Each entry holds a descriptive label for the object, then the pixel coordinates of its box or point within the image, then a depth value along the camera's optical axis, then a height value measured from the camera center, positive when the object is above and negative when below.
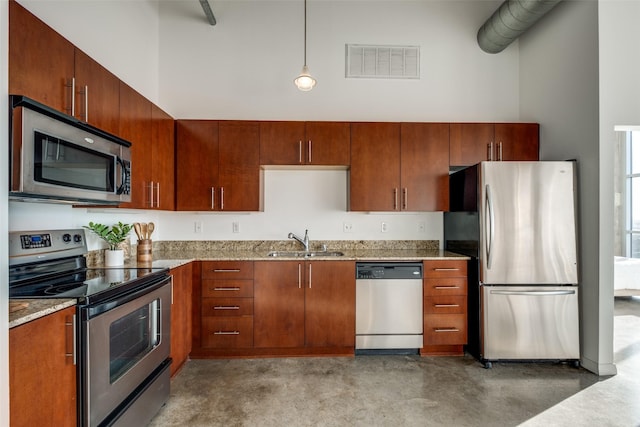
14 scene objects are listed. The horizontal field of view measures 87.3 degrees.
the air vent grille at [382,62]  3.66 +1.66
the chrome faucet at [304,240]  3.48 -0.28
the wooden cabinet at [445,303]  3.01 -0.81
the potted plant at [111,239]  2.40 -0.19
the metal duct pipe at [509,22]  2.93 +1.81
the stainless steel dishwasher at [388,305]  3.00 -0.82
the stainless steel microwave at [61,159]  1.32 +0.25
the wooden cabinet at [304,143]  3.21 +0.68
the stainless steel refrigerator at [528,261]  2.79 -0.40
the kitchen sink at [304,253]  3.42 -0.42
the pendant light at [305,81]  2.72 +1.09
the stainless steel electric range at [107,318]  1.49 -0.55
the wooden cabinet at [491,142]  3.30 +0.70
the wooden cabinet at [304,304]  2.97 -0.81
